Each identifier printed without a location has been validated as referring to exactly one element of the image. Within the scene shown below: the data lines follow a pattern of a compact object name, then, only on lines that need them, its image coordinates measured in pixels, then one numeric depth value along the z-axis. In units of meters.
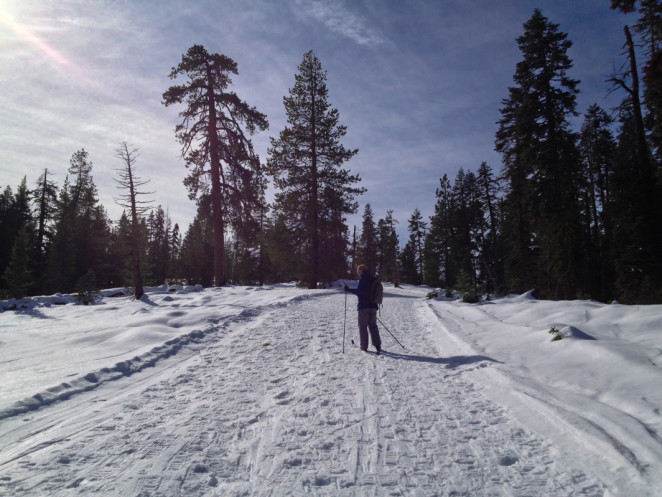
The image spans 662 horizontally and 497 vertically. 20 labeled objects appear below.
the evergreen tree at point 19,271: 18.98
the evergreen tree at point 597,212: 30.02
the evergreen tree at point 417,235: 60.56
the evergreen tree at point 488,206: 37.72
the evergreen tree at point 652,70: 11.86
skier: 7.76
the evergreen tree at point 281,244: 24.25
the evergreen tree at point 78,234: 36.28
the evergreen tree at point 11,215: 38.19
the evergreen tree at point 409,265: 64.00
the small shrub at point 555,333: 6.89
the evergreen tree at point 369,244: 59.41
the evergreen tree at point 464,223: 46.00
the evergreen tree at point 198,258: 44.94
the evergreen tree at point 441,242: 50.94
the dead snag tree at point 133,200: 17.39
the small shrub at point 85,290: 16.88
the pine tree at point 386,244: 57.44
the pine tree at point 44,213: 38.22
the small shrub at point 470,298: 16.61
